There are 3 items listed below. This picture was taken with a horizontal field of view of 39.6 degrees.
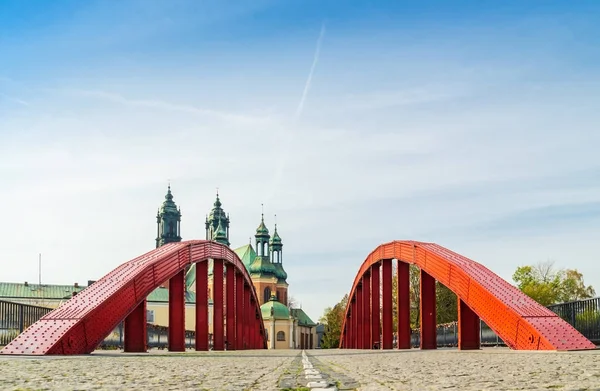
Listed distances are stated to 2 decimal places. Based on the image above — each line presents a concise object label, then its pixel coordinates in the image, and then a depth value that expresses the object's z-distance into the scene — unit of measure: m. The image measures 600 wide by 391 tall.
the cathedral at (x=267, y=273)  109.00
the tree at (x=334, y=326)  107.44
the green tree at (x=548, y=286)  62.34
